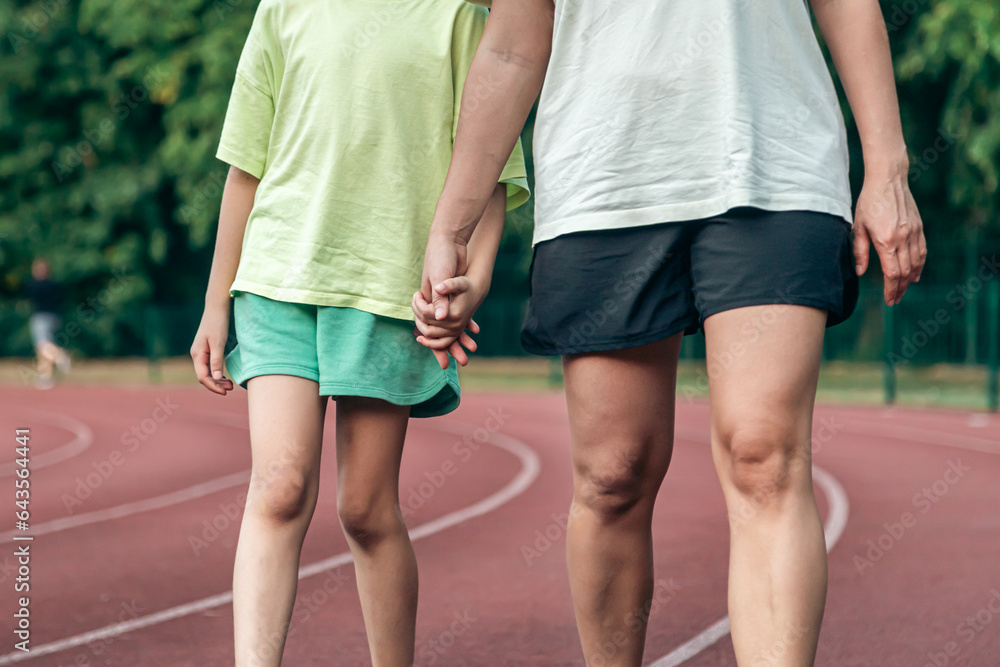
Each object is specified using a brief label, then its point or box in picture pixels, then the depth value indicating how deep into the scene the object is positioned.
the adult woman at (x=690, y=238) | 2.42
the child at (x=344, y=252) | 2.90
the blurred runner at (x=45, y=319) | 20.66
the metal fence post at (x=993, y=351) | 14.30
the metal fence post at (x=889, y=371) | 15.59
